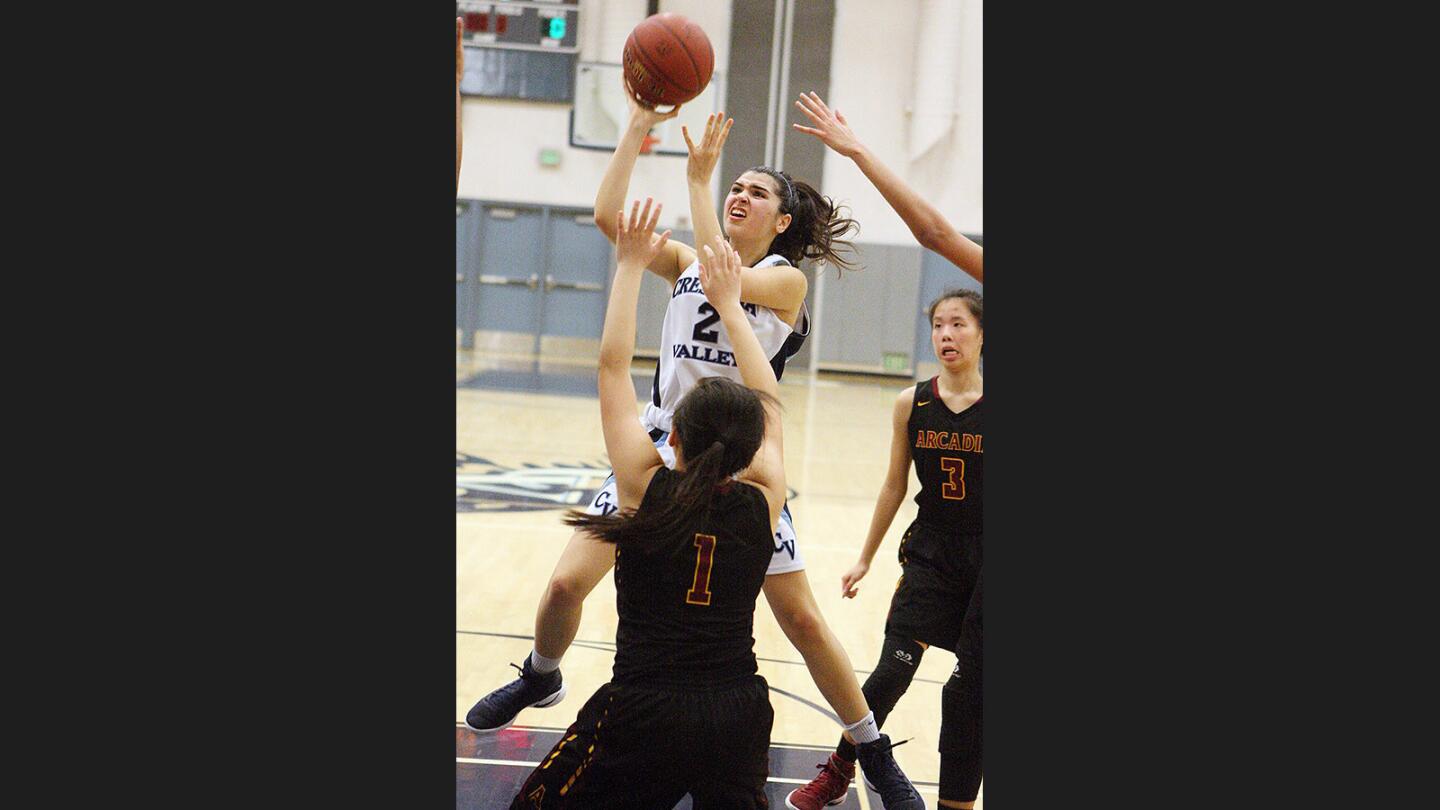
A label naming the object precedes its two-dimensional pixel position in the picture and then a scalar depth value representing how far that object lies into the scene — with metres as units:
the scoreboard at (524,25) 15.58
